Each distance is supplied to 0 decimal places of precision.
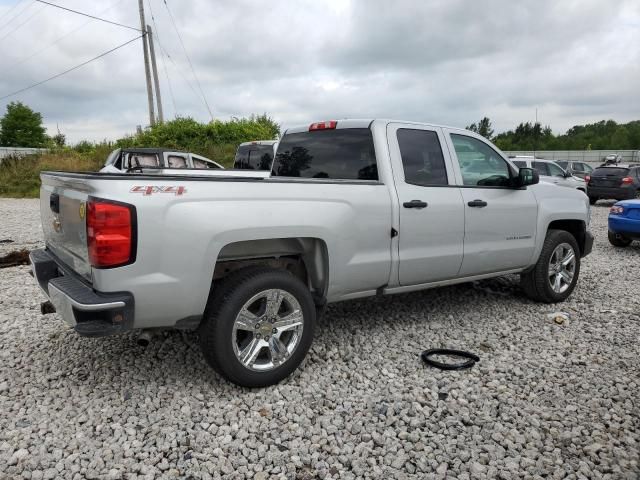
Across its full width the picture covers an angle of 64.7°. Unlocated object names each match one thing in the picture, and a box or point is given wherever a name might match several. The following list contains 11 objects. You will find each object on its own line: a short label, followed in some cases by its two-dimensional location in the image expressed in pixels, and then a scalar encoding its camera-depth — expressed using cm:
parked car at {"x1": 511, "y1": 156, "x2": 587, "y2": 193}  1543
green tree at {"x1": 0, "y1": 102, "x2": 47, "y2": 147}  6856
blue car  887
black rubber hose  384
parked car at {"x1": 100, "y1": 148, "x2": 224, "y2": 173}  1270
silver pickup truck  290
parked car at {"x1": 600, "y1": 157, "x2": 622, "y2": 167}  1900
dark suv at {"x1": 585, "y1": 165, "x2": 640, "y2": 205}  1599
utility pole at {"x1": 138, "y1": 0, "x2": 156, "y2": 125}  2452
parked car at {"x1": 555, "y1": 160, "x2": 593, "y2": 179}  2114
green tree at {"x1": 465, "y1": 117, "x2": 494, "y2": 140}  8288
